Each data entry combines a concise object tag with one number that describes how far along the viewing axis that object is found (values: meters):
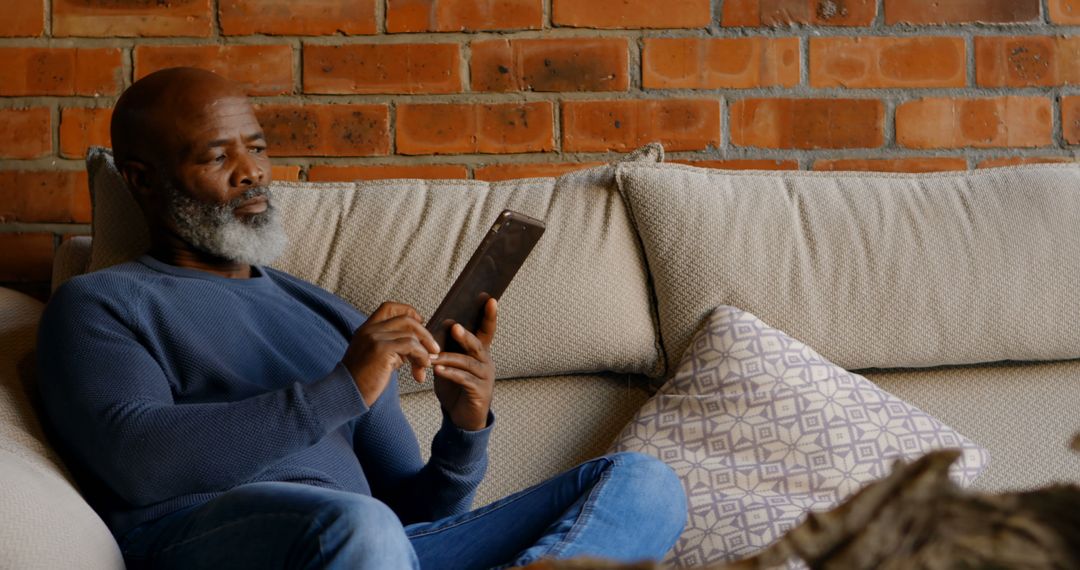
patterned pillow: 3.18
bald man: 2.93
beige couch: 3.29
